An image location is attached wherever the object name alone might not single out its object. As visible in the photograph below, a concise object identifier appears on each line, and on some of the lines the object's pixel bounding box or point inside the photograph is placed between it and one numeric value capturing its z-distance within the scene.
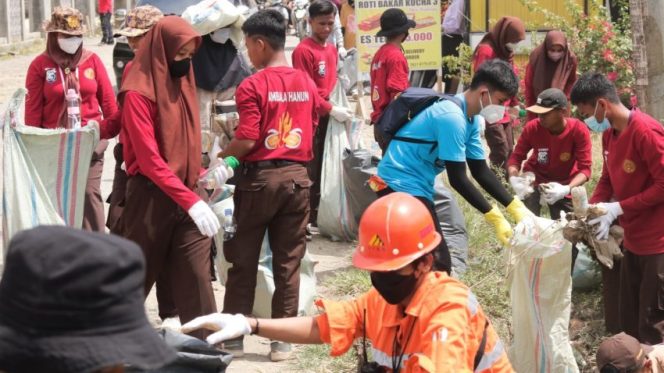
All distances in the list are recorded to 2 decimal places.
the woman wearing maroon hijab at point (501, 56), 9.09
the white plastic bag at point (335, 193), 8.66
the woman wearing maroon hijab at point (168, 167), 5.05
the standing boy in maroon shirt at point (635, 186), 5.46
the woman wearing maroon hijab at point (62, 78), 6.73
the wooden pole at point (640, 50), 7.61
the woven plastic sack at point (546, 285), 5.57
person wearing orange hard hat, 3.33
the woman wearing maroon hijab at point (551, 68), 9.02
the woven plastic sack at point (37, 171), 5.93
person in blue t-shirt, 5.53
